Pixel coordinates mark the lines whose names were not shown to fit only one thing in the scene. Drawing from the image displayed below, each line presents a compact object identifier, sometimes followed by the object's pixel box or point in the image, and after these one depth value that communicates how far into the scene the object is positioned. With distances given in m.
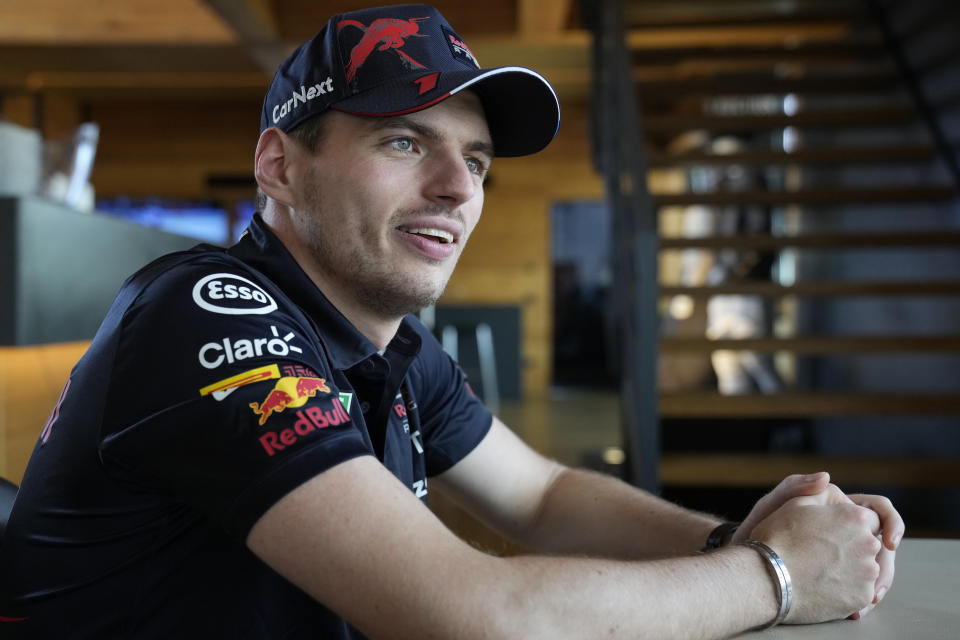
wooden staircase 3.17
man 0.78
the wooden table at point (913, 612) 0.86
